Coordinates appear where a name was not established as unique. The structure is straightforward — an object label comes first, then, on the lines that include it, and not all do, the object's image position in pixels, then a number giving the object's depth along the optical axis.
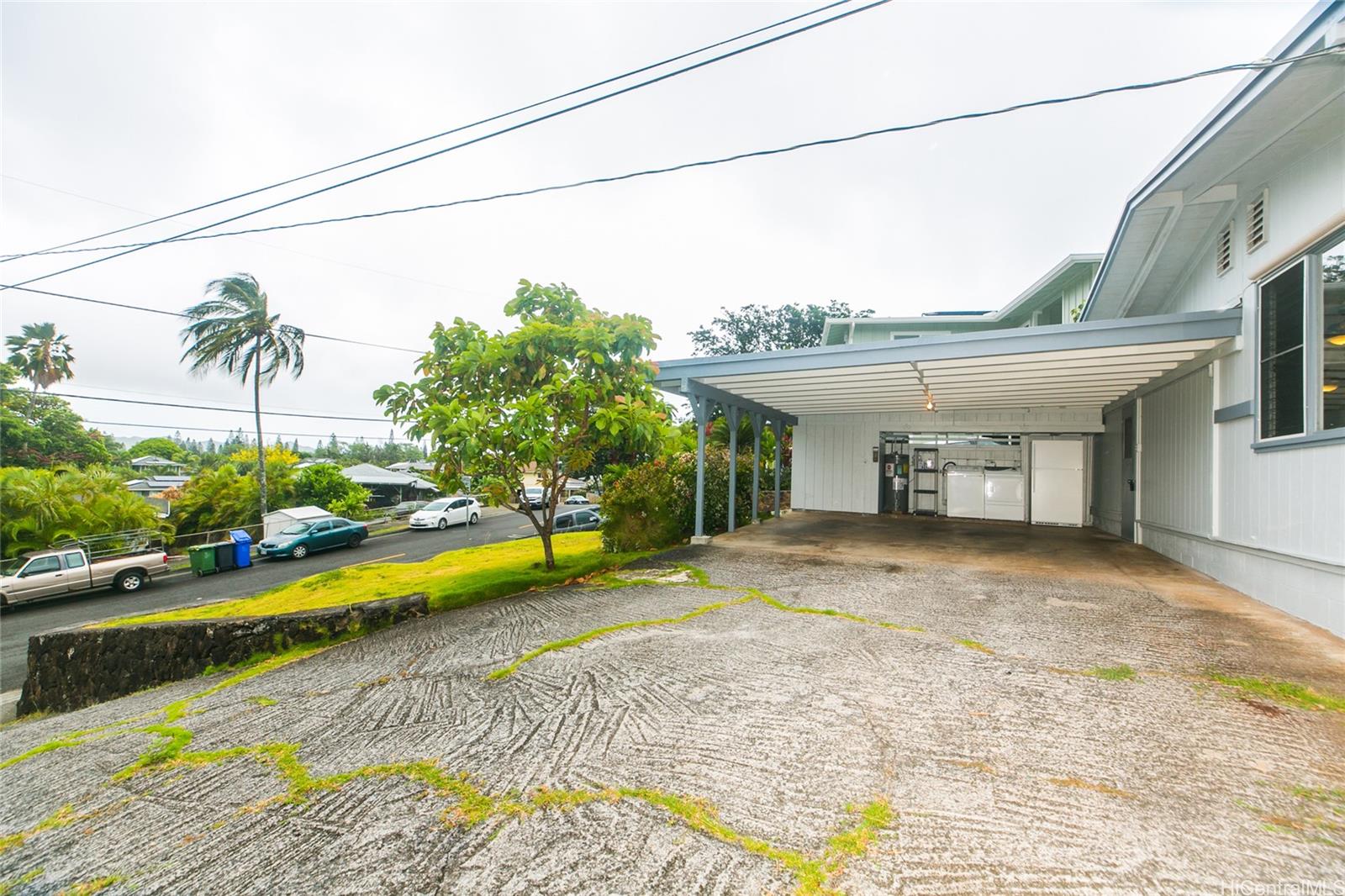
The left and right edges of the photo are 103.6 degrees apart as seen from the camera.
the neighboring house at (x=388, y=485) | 30.27
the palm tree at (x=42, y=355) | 28.67
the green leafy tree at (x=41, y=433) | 23.78
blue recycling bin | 15.80
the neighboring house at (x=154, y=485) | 31.49
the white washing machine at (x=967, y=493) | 12.77
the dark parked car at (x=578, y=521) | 17.17
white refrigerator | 11.77
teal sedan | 16.86
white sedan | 22.83
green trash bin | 14.85
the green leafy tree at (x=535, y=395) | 6.01
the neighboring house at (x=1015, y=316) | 14.00
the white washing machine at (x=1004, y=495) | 12.38
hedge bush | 9.11
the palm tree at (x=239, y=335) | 18.42
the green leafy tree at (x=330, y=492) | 21.97
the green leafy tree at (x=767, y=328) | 29.34
